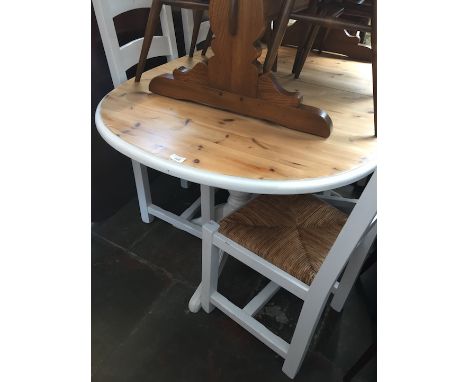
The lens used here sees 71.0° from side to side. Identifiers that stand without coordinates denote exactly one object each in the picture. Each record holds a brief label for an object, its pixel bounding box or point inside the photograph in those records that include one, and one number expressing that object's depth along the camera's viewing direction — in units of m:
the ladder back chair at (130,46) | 1.08
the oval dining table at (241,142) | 0.71
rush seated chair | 0.84
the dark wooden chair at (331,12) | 1.15
